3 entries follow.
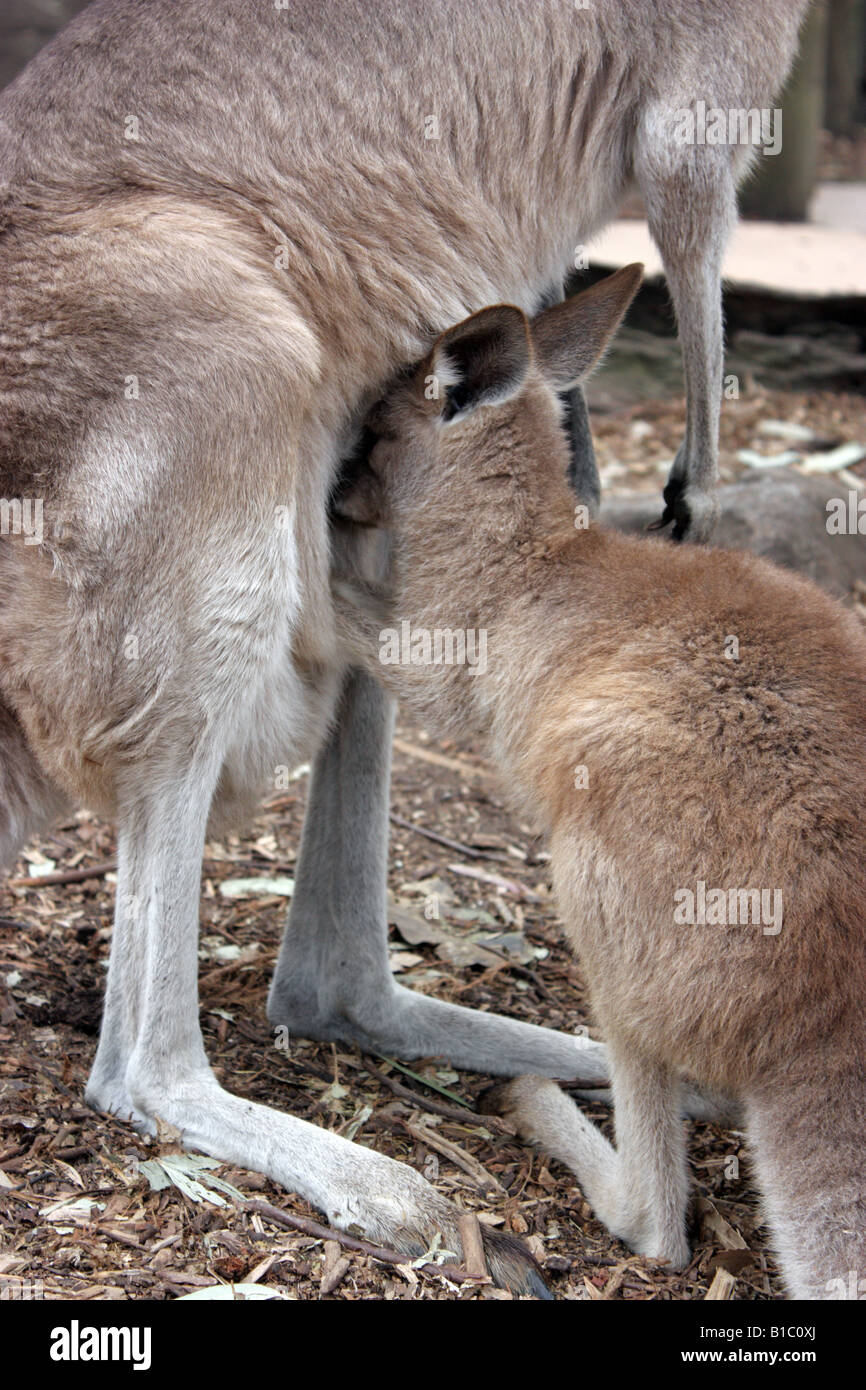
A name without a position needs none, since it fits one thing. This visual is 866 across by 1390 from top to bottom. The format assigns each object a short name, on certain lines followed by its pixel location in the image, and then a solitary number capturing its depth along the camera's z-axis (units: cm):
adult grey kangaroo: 289
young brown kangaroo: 255
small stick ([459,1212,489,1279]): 271
